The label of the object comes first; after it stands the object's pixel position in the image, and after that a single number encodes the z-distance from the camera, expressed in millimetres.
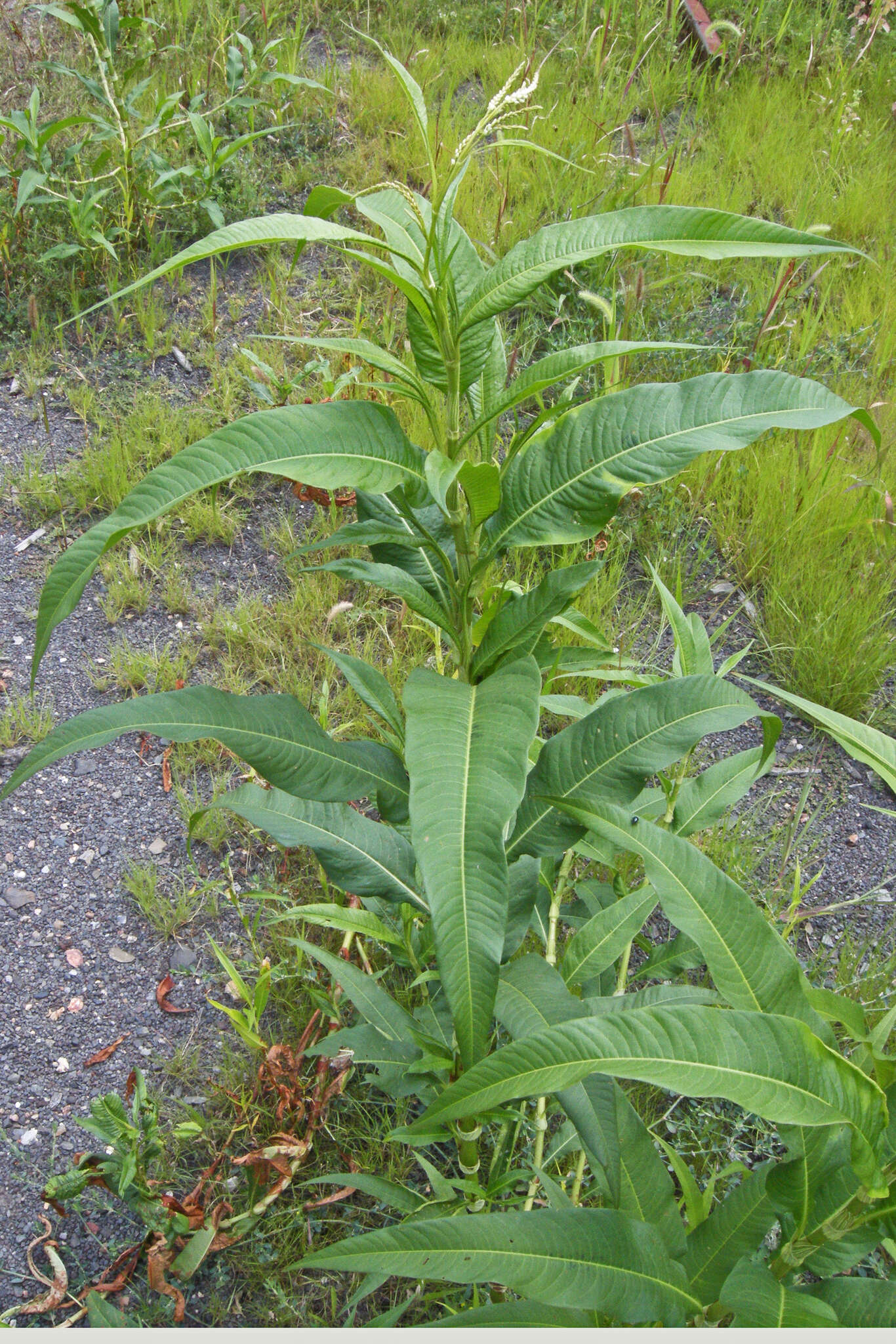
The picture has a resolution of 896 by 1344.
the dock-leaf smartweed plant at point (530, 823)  1033
